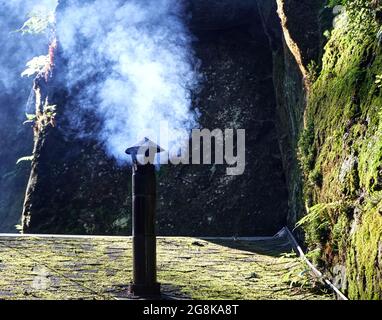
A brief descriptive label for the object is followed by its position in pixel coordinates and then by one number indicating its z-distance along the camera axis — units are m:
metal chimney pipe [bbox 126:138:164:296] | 7.41
